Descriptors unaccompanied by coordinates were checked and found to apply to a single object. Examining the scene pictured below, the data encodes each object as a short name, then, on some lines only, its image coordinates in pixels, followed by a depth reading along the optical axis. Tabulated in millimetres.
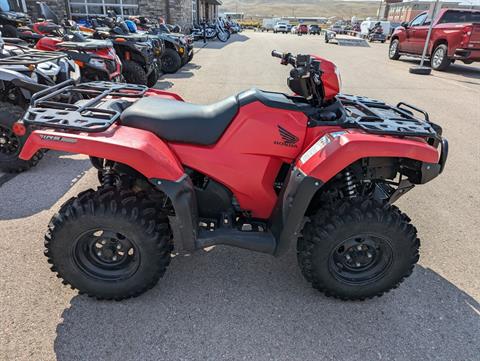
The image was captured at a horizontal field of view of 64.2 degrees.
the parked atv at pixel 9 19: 10688
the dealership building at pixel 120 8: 20125
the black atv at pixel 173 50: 11523
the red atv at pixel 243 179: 2250
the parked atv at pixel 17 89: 4242
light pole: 12730
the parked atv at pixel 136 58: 8547
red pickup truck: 12102
